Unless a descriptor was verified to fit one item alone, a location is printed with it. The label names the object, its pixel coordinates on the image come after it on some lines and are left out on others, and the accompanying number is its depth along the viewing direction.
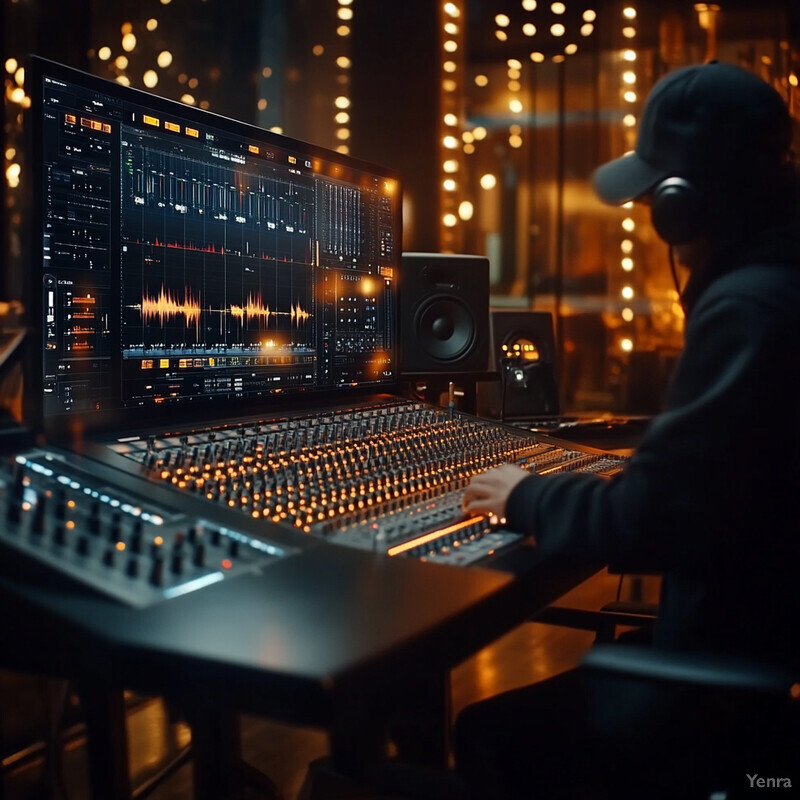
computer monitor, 1.13
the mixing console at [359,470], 0.94
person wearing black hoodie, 0.85
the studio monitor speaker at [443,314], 2.14
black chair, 0.74
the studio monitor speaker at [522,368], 2.40
